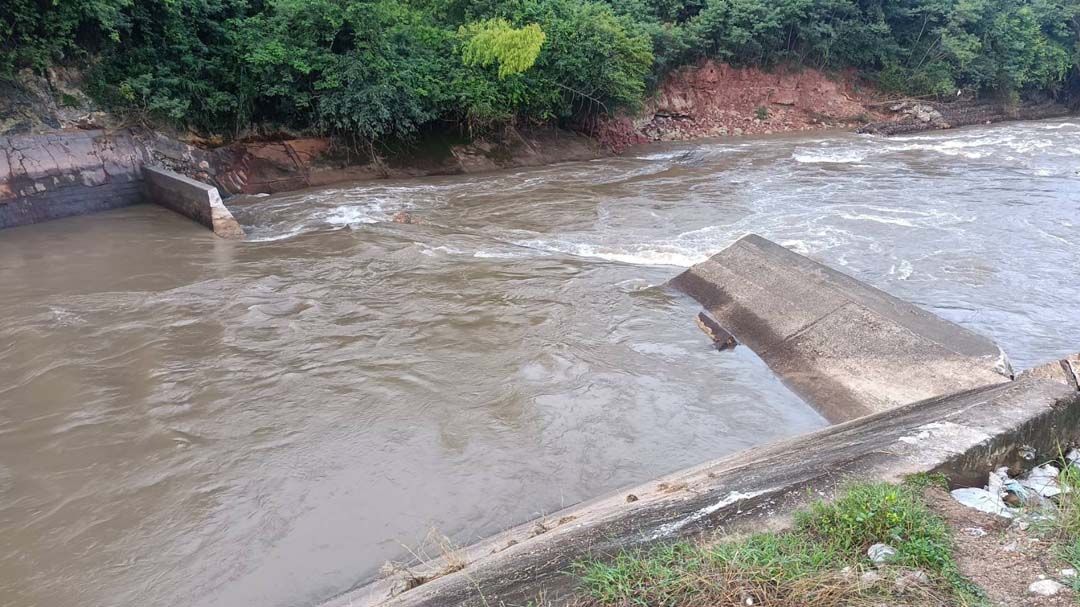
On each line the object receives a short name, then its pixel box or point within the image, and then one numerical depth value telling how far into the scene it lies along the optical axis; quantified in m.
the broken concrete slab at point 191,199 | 12.27
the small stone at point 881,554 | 3.13
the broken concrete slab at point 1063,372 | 4.83
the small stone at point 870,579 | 2.98
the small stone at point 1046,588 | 2.91
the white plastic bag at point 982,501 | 3.58
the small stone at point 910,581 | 2.96
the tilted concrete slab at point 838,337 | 6.04
